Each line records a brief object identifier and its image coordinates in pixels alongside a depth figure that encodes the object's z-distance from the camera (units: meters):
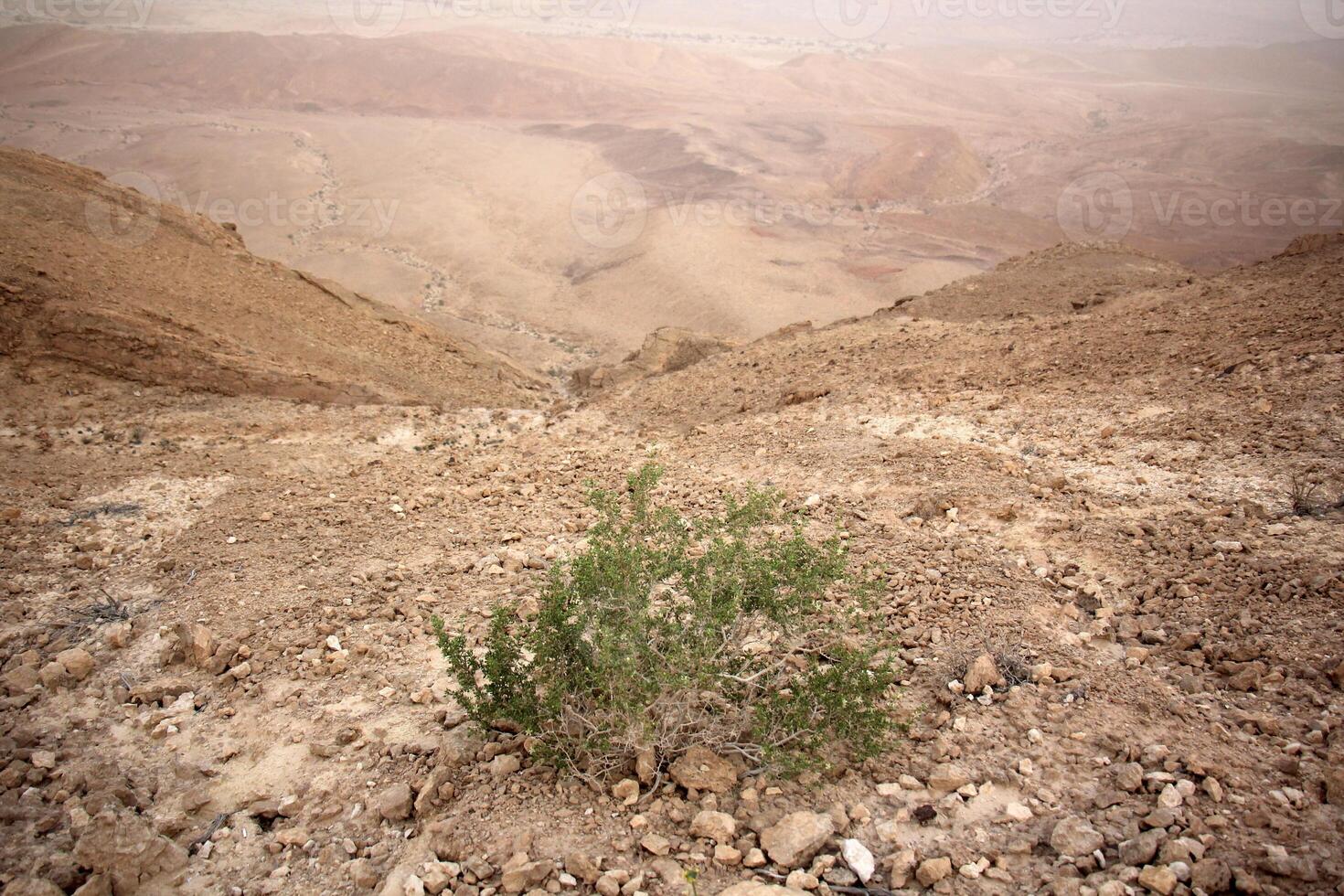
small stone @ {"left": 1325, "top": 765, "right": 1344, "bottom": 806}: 2.44
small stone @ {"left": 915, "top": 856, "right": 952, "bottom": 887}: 2.39
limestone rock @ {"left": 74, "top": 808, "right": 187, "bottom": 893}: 2.58
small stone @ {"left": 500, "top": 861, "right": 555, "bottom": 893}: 2.48
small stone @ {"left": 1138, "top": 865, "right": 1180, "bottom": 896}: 2.19
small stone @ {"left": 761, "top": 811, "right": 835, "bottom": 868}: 2.50
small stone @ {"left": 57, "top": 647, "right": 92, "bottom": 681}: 3.80
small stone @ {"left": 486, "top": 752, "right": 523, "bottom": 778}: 2.98
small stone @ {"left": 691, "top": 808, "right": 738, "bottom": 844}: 2.59
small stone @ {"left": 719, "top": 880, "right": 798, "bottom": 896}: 2.36
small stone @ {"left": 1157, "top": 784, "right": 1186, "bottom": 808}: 2.51
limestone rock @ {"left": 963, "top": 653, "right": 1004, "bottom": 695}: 3.28
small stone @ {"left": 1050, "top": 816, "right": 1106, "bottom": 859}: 2.42
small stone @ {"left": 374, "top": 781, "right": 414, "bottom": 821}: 2.87
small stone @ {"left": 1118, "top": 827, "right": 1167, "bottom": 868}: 2.32
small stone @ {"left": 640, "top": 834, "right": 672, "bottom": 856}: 2.55
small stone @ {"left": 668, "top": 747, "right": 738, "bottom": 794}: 2.82
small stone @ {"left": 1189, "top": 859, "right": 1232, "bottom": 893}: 2.19
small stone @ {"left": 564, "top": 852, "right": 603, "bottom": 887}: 2.48
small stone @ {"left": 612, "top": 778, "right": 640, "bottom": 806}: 2.77
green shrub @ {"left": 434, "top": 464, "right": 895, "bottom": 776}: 2.89
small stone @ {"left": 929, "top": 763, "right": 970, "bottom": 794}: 2.79
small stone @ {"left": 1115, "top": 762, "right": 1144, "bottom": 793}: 2.63
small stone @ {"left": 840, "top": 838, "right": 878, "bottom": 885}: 2.43
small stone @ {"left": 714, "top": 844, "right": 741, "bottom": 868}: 2.50
